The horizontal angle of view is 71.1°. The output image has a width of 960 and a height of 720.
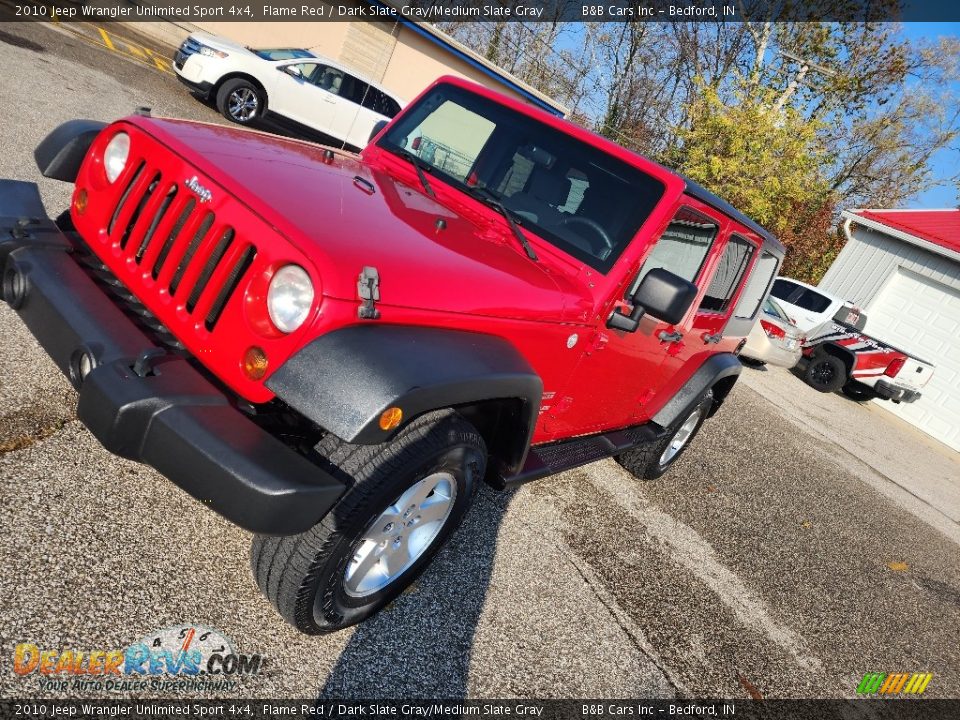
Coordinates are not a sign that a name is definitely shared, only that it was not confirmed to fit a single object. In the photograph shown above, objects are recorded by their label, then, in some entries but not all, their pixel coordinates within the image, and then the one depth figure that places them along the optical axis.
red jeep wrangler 1.94
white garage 13.89
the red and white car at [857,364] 12.29
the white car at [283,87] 10.89
